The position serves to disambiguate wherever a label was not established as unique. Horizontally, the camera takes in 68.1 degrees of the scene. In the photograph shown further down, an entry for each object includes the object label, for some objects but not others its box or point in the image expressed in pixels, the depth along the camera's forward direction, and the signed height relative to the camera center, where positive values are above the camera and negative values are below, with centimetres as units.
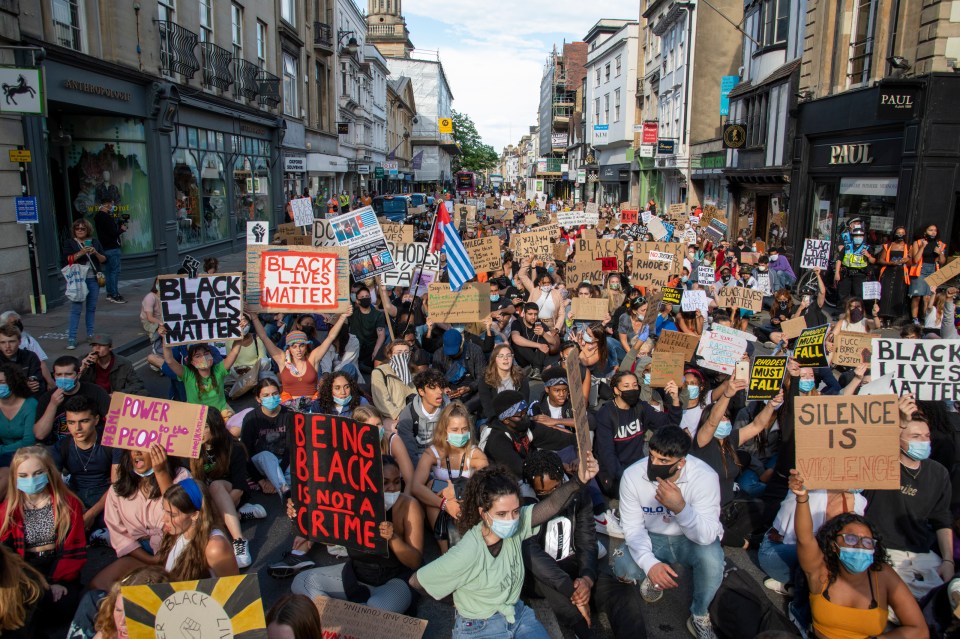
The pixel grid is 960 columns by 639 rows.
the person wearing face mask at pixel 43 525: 445 -212
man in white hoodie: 444 -209
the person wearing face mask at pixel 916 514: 471 -211
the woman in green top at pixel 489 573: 394 -210
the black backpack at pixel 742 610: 426 -250
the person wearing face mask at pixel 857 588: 378 -209
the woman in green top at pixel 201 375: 727 -191
